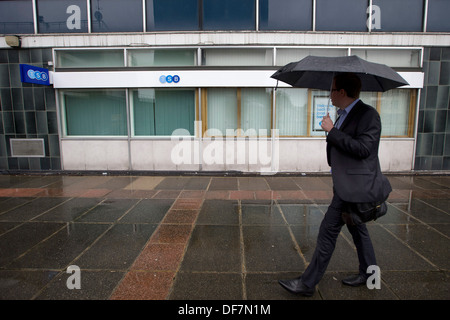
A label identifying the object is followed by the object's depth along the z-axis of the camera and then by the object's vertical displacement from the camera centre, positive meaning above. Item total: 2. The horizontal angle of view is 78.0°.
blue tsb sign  7.07 +1.40
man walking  2.33 -0.38
